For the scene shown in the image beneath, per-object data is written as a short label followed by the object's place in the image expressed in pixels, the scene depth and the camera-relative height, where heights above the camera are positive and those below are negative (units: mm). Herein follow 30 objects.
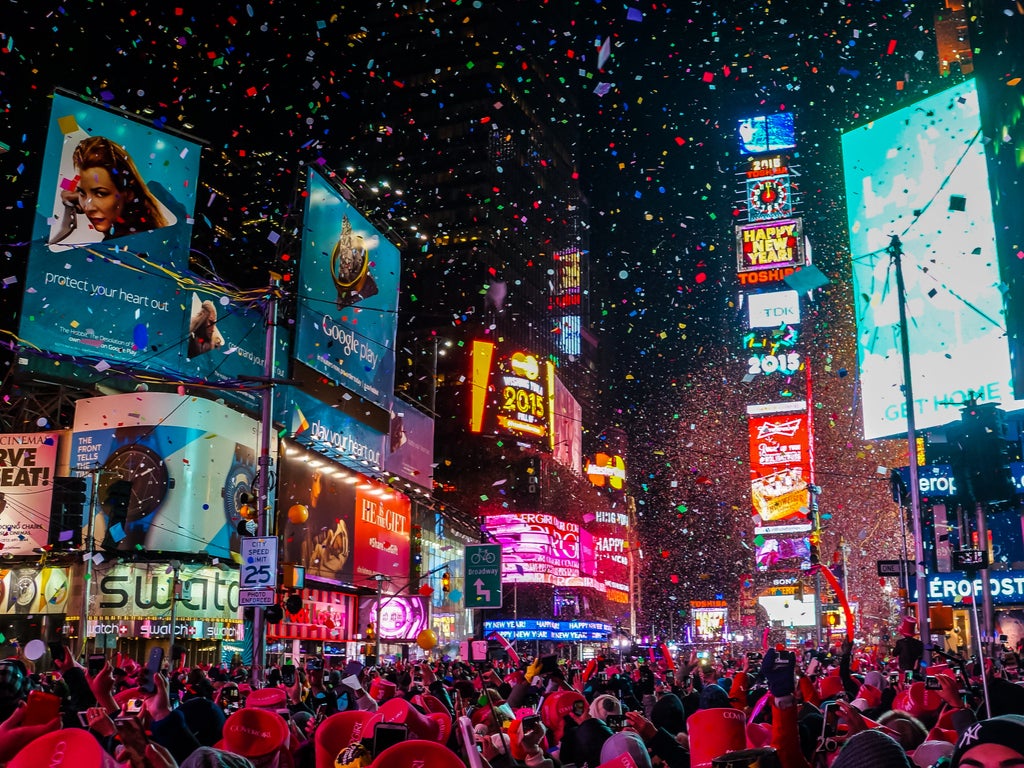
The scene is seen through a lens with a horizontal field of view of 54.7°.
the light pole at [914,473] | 20406 +3079
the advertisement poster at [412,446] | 48906 +8404
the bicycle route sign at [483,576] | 26094 +990
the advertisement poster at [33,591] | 31062 +751
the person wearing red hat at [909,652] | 15547 -619
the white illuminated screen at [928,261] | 37922 +14080
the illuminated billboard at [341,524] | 36531 +3709
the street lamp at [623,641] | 89594 -2609
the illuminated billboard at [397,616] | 44688 -89
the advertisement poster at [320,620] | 36875 -208
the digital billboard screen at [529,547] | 69625 +4717
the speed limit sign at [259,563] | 17250 +877
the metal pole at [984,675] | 5319 -347
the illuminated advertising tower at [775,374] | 79438 +29094
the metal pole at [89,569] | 27125 +1364
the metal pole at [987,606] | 23750 +138
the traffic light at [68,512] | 25250 +2800
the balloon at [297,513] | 22344 +2236
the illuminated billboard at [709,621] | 104562 -852
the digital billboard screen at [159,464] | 31938 +4811
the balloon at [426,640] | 22680 -588
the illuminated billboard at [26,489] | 31516 +3976
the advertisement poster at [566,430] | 82188 +15699
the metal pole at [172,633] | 26359 -478
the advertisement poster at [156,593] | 31109 +706
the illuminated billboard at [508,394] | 73438 +16108
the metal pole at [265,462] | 17656 +2769
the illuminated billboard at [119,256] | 30328 +11304
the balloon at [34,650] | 9352 -325
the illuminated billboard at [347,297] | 37125 +12614
